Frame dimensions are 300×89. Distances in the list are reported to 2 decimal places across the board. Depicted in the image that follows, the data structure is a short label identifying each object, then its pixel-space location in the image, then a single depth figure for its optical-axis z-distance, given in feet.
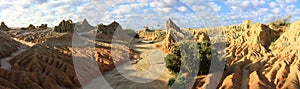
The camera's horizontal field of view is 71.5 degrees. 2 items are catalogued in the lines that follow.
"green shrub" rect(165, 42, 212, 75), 82.12
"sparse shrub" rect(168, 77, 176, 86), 79.20
